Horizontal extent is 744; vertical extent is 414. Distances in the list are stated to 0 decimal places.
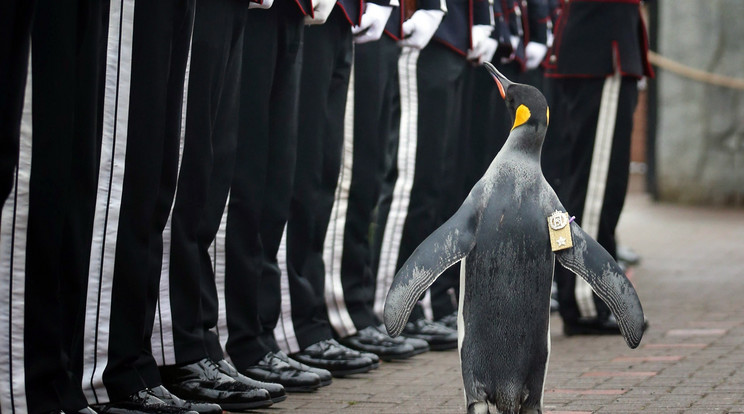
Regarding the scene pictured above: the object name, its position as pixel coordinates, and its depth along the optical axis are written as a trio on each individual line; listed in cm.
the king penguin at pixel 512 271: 575
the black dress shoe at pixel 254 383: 689
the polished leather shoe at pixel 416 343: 913
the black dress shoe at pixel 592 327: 1045
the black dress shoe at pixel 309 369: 760
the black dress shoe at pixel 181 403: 627
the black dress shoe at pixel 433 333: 947
